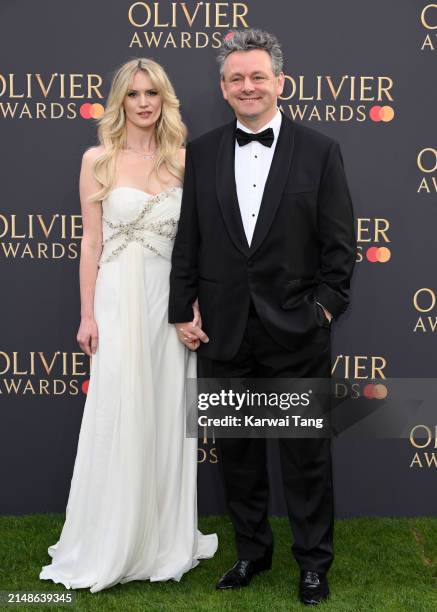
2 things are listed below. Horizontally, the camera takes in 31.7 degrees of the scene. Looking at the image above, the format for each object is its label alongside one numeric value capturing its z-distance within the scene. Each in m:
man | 2.76
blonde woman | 2.99
